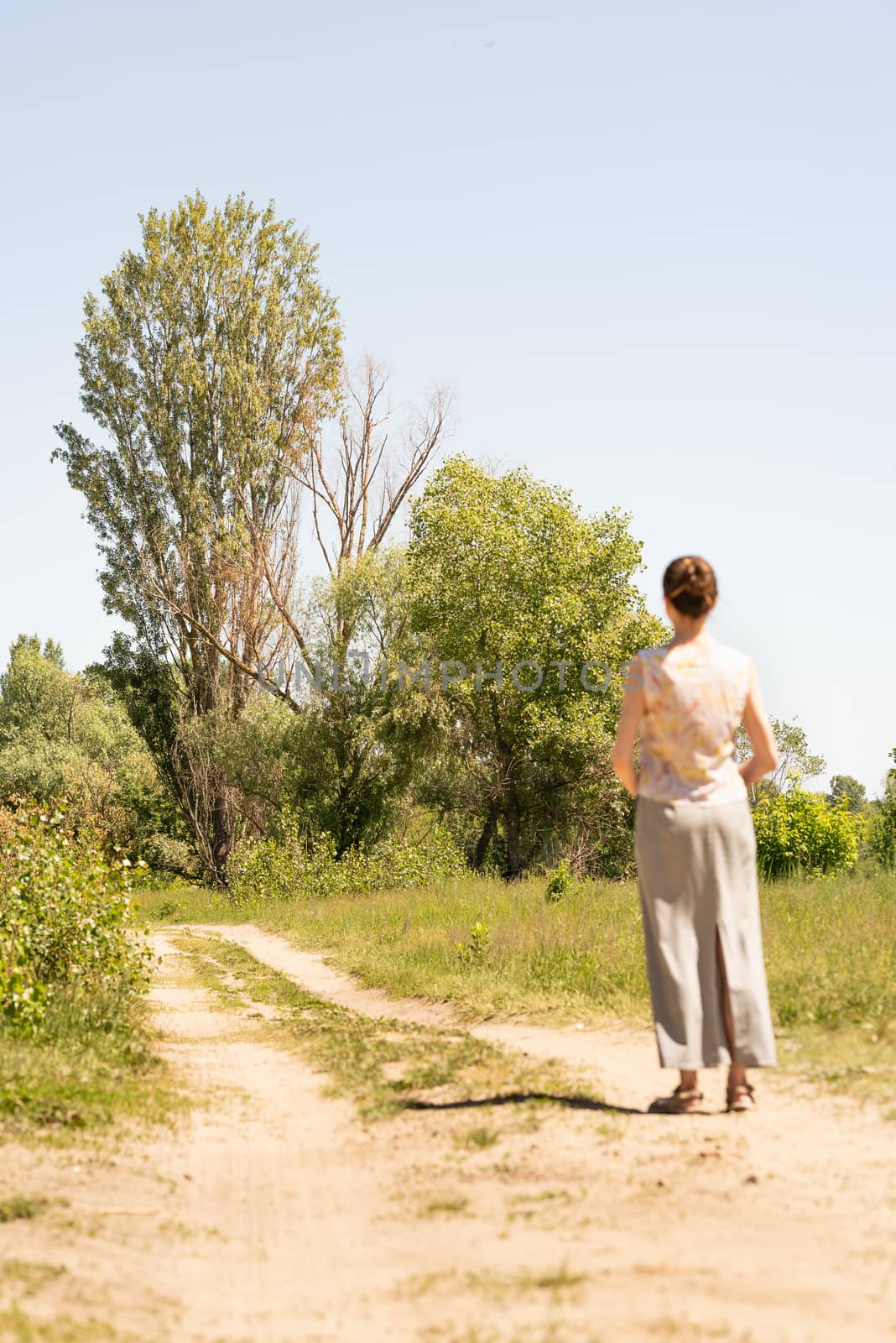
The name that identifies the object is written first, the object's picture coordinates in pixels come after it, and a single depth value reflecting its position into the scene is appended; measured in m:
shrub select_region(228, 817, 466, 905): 26.28
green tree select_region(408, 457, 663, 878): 28.91
